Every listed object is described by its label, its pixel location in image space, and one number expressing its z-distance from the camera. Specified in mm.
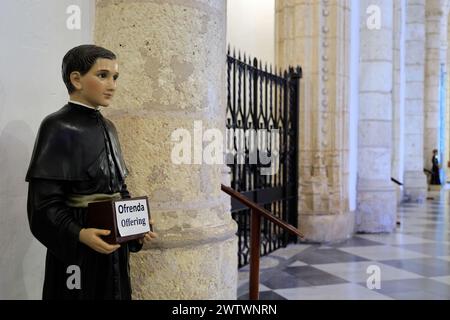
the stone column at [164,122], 2295
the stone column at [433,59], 13922
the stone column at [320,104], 6676
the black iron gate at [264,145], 5273
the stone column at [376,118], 7523
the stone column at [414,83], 12617
